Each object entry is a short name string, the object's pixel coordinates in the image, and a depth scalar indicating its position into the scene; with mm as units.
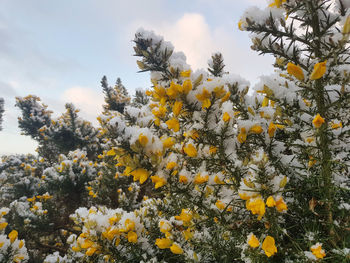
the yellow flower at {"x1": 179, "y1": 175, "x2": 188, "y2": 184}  366
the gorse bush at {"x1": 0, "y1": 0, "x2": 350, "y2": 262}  297
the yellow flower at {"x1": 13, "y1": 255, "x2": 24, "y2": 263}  645
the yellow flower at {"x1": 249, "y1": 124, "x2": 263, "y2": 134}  328
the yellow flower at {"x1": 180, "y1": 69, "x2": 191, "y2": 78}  336
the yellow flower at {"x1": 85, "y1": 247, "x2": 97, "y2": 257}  473
